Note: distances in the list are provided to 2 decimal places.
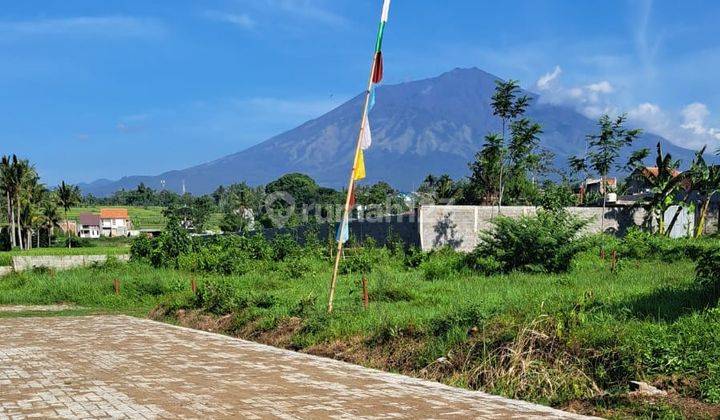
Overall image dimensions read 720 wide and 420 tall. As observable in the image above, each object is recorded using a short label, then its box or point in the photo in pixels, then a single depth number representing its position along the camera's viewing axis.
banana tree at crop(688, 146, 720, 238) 25.45
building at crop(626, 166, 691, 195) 27.45
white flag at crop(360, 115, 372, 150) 10.99
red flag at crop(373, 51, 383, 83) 11.03
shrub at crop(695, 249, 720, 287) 9.05
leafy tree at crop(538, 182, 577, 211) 23.00
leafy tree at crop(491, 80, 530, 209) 28.92
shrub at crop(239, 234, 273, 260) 23.22
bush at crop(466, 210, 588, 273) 16.16
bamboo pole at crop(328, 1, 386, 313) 10.80
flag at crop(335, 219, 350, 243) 11.13
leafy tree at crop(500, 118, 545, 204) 30.86
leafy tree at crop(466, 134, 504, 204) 31.39
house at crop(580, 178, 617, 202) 31.95
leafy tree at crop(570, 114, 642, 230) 30.11
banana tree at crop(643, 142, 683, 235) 25.39
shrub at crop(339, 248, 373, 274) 19.31
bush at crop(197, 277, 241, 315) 12.82
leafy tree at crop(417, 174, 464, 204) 51.75
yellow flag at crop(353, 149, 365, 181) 10.82
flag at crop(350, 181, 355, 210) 11.03
